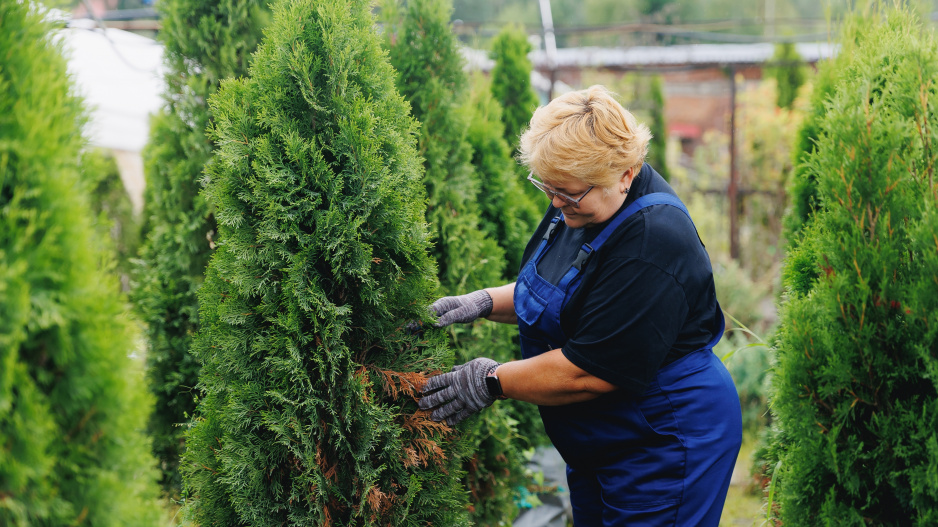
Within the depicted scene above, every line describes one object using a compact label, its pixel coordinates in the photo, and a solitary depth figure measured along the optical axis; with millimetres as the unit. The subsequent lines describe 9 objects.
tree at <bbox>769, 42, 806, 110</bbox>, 12602
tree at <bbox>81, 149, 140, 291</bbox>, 7480
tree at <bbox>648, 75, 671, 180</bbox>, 11750
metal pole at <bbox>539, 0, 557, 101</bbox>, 9707
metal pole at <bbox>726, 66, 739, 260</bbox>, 9781
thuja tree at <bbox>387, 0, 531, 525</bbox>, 3588
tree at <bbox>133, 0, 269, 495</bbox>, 3979
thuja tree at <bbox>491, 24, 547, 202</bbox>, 5625
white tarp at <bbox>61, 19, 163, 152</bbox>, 8430
